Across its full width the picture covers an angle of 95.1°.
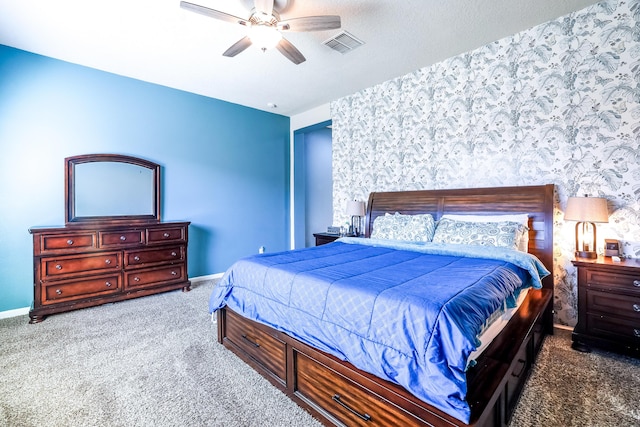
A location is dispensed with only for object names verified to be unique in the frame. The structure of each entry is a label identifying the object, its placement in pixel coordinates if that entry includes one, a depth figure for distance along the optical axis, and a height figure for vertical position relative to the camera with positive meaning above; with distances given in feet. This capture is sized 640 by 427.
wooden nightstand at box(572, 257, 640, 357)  7.09 -2.39
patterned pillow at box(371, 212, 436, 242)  10.19 -0.53
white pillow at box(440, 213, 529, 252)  8.73 -0.23
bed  4.03 -2.21
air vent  9.58 +5.83
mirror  11.68 +1.13
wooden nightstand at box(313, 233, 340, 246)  14.15 -1.18
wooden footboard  4.16 -2.86
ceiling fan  7.03 +4.85
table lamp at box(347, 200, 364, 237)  13.84 +0.17
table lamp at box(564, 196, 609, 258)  7.77 -0.07
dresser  10.03 -1.85
